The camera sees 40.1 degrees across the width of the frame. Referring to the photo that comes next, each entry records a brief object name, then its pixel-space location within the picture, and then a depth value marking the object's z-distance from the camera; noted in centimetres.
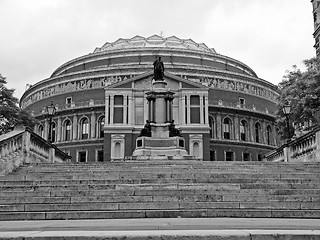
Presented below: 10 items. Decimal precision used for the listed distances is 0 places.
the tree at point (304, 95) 3359
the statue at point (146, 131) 3161
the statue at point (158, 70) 3362
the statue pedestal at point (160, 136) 3073
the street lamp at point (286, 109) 2684
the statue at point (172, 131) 3173
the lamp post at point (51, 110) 2754
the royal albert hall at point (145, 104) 5528
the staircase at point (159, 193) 1051
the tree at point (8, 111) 3775
